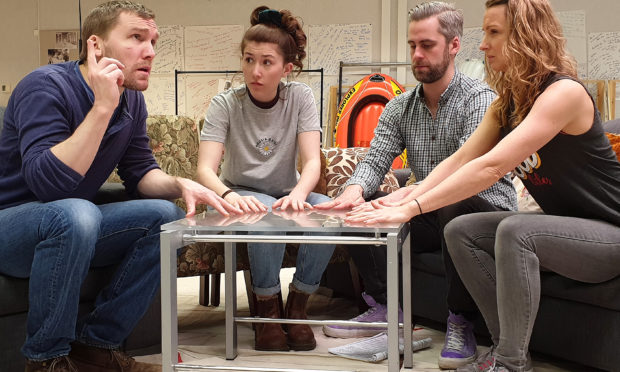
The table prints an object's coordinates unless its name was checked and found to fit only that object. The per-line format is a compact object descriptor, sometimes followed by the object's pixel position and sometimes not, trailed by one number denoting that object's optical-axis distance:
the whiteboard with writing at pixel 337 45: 6.68
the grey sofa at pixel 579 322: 1.78
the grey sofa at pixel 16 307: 1.75
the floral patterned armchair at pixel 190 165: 2.46
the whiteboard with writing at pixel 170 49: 7.05
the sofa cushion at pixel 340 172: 2.77
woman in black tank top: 1.69
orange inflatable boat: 5.80
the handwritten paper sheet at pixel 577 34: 6.10
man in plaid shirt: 2.30
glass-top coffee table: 1.43
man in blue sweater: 1.61
